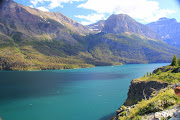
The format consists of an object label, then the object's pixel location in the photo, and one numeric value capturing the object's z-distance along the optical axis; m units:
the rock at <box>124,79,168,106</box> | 37.57
